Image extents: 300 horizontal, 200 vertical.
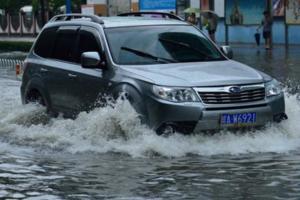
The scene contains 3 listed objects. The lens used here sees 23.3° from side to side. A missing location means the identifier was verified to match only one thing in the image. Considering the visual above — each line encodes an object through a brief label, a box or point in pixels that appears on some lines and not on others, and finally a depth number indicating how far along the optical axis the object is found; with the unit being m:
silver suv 8.50
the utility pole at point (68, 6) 28.61
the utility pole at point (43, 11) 38.18
